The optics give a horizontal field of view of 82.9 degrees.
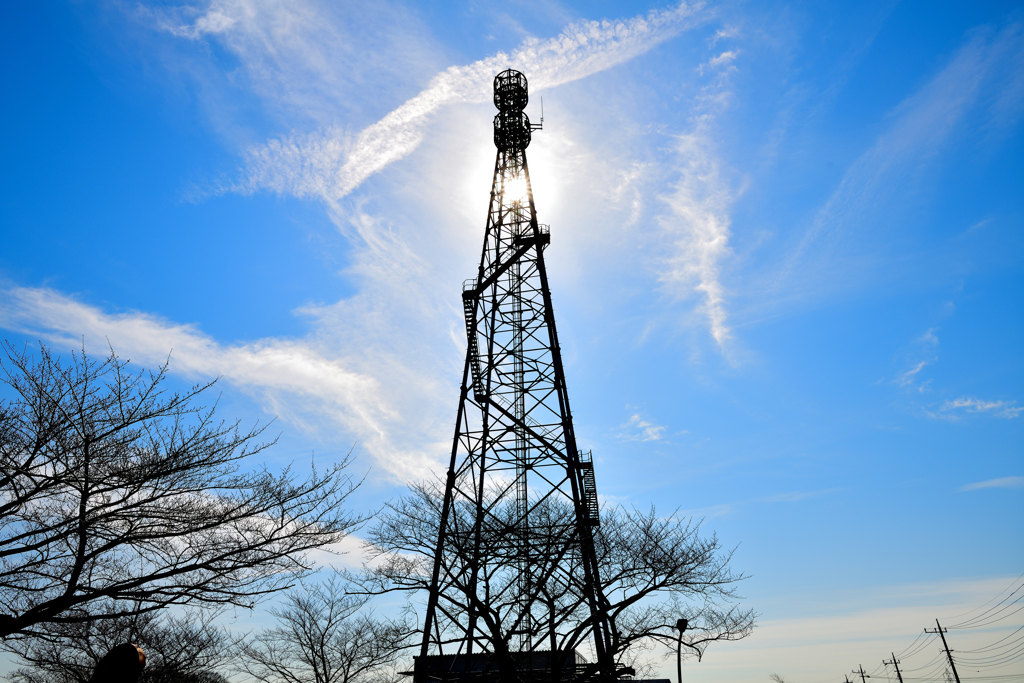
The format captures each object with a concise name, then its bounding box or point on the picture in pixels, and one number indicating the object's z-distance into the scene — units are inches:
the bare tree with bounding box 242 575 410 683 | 1035.9
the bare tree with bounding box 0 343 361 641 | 287.4
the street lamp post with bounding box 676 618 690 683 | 738.8
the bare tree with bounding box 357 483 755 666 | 688.4
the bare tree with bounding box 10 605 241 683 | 708.7
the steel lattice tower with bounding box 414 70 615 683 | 686.5
